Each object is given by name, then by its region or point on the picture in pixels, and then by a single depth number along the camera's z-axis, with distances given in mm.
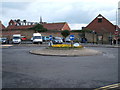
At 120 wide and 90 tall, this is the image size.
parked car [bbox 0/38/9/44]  25938
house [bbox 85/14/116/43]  39366
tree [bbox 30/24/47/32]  34307
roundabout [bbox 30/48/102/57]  10334
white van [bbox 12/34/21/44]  25589
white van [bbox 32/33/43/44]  24013
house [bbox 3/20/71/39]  33993
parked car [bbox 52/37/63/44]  26716
